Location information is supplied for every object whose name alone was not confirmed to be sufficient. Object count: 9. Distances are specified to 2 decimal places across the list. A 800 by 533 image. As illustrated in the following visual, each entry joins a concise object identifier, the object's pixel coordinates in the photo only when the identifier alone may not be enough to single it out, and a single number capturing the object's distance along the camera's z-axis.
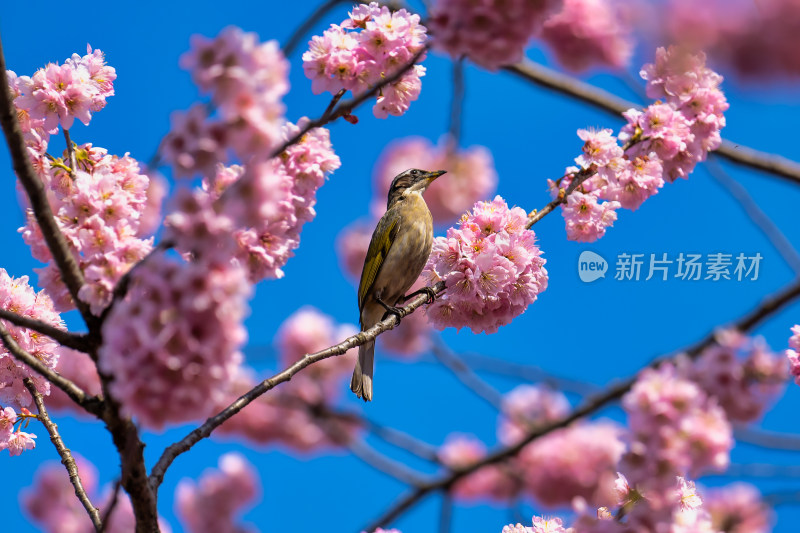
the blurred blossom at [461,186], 19.34
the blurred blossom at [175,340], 3.43
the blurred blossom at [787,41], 3.95
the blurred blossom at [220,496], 16.87
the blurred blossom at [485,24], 4.29
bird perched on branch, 10.48
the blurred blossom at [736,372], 3.78
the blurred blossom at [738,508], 5.45
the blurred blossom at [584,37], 10.77
